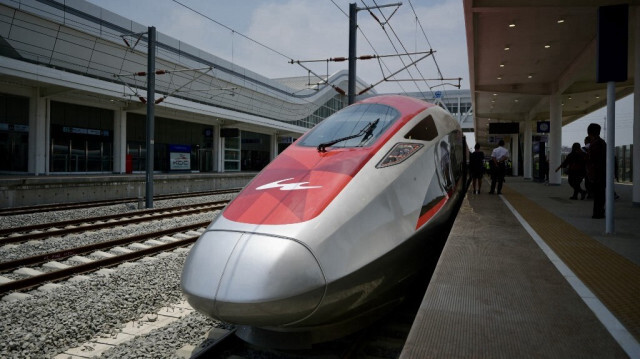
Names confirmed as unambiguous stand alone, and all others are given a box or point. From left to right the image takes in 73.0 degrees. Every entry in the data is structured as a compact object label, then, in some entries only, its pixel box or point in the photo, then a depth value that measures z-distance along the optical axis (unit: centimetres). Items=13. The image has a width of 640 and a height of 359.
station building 1862
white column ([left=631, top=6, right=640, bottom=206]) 923
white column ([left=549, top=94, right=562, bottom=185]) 1867
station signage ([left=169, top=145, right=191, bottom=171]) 2917
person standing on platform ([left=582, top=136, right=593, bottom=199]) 999
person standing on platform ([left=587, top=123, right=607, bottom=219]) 698
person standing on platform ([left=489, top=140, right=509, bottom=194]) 1111
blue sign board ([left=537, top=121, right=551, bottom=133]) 2002
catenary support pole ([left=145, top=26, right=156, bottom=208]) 1295
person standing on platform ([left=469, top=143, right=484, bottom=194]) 1138
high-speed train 277
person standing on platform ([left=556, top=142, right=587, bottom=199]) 1102
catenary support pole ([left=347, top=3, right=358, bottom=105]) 1148
